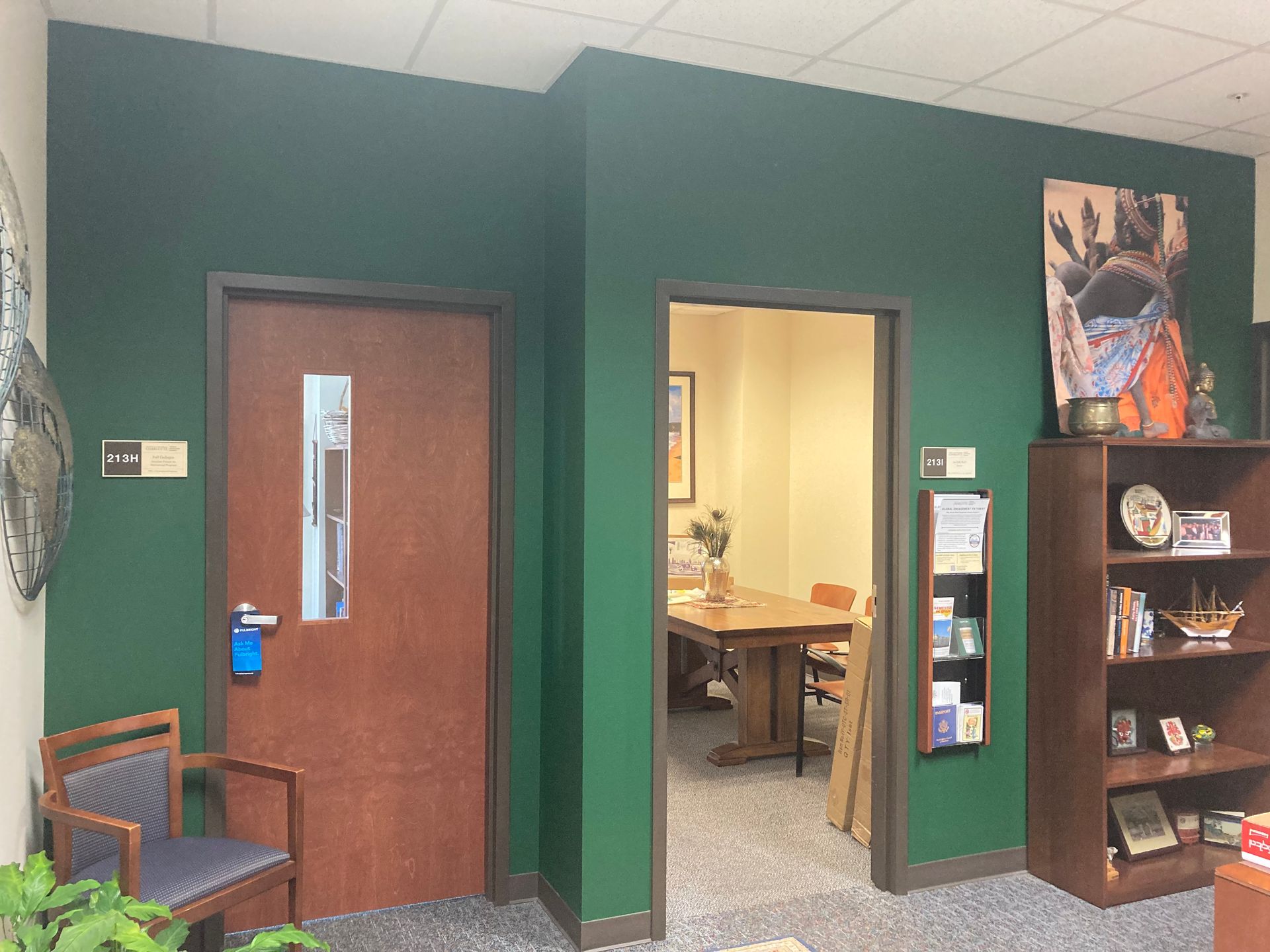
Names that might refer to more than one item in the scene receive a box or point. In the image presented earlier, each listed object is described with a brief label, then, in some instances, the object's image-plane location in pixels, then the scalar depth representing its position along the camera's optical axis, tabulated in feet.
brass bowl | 10.74
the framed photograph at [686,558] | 20.67
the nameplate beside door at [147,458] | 8.86
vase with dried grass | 17.11
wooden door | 9.66
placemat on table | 16.84
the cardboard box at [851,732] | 12.57
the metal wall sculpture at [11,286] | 5.65
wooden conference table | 14.73
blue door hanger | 9.45
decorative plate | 11.19
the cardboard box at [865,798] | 12.14
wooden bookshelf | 10.48
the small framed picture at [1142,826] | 11.11
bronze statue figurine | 11.57
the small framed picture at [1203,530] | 11.30
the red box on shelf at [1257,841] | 7.17
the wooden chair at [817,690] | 14.99
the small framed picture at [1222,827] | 11.46
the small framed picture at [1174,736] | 11.41
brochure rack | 10.71
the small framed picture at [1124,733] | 11.31
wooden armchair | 7.38
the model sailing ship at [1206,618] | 11.50
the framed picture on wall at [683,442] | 22.66
